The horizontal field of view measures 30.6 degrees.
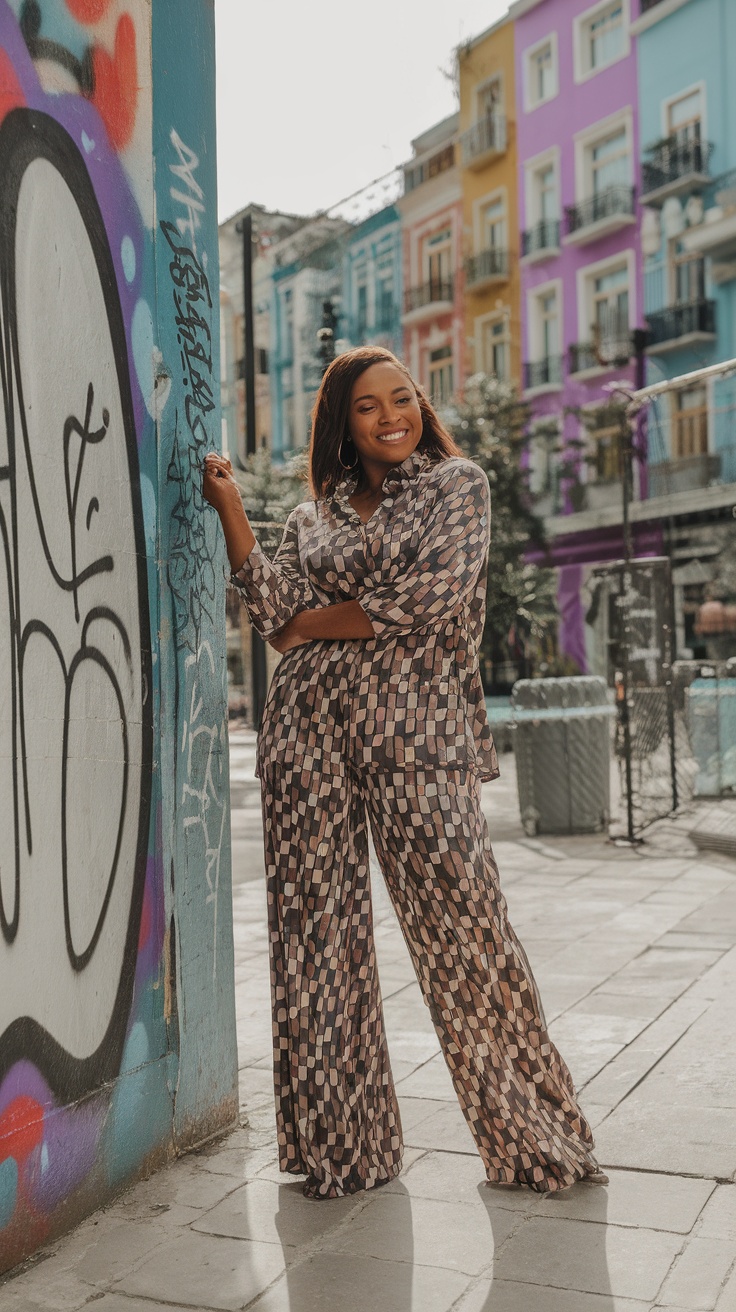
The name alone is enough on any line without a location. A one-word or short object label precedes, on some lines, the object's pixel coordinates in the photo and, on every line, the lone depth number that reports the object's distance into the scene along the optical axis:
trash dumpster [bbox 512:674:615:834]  9.73
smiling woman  2.97
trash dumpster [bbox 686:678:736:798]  10.09
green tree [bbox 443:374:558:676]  21.05
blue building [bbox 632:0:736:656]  23.48
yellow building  29.02
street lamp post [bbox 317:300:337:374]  10.65
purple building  26.33
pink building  30.11
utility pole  15.56
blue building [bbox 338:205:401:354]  31.67
